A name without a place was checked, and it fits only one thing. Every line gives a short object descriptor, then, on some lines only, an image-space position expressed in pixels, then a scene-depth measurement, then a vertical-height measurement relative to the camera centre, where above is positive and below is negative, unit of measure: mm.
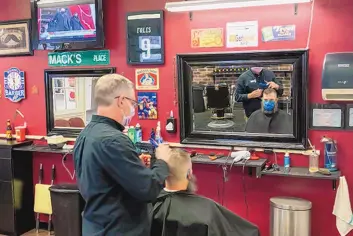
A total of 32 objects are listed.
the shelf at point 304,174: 2971 -601
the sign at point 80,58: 3854 +311
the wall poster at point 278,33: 3162 +420
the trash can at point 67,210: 3676 -1014
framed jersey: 3553 +451
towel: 3055 -872
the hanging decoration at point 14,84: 4266 +85
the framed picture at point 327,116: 3098 -200
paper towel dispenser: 2920 +84
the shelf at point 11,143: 3977 -479
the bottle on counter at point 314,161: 3146 -530
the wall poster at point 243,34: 3270 +429
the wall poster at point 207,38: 3385 +419
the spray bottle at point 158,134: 3653 -371
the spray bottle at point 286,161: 3234 -542
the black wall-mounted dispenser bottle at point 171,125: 3605 -289
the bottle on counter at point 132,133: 3716 -363
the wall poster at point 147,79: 3668 +105
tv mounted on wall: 3721 +604
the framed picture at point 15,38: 4138 +535
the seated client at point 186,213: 2443 -718
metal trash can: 3061 -921
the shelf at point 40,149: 3876 -525
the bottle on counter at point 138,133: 3730 -366
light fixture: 2957 +611
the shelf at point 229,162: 3105 -540
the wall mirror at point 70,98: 3922 -58
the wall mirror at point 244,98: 3174 -66
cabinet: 4016 -935
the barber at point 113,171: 1854 -356
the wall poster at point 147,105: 3705 -122
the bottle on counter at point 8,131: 4238 -379
